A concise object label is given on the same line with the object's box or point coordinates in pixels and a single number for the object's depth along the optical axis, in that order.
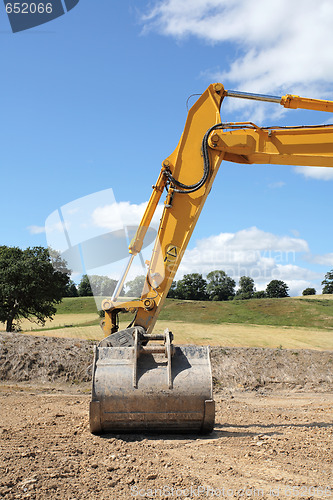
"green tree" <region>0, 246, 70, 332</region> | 22.95
